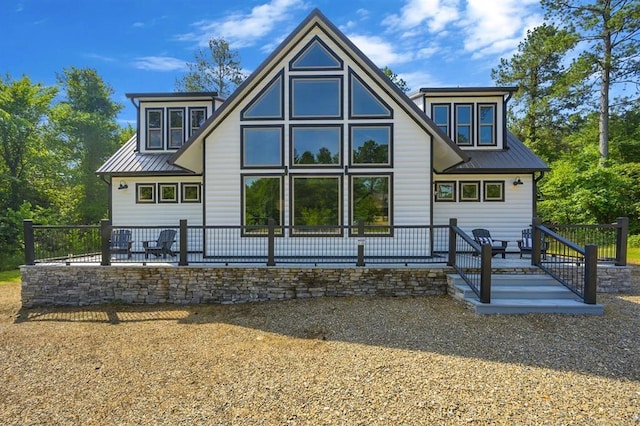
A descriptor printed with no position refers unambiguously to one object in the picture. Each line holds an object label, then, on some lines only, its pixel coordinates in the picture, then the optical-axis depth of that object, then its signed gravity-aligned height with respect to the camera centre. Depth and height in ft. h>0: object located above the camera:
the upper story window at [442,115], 39.17 +11.05
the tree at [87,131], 80.79 +20.10
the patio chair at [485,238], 33.27 -3.17
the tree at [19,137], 66.18 +14.76
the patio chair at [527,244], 28.73 -3.47
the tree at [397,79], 81.06 +32.78
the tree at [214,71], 84.12 +35.46
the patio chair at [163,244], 30.27 -3.58
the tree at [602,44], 59.41 +30.51
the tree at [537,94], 73.61 +26.81
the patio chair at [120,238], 32.60 -3.12
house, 31.22 +5.96
